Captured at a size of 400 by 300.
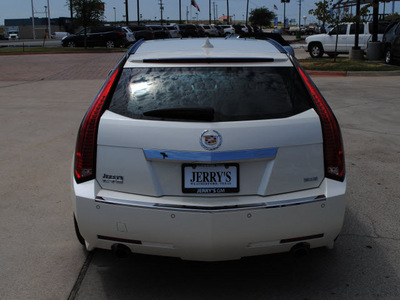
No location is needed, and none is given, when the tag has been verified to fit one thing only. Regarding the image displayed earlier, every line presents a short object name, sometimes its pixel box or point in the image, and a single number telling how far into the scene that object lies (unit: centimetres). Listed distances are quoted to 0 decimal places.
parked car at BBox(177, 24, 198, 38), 4582
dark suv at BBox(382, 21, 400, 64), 1959
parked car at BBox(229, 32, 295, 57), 1438
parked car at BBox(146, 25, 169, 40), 4830
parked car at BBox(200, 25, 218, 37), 5890
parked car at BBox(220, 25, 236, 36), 6352
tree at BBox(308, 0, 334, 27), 2281
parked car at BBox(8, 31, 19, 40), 8301
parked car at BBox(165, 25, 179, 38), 4716
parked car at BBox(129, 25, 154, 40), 4200
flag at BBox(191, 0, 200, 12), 7481
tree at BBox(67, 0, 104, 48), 3553
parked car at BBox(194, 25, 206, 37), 4955
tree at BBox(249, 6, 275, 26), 10244
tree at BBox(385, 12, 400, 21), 2897
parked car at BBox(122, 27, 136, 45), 3936
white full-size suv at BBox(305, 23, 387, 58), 2495
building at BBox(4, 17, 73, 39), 9656
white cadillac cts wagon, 308
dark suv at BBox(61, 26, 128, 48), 3778
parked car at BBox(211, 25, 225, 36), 6075
